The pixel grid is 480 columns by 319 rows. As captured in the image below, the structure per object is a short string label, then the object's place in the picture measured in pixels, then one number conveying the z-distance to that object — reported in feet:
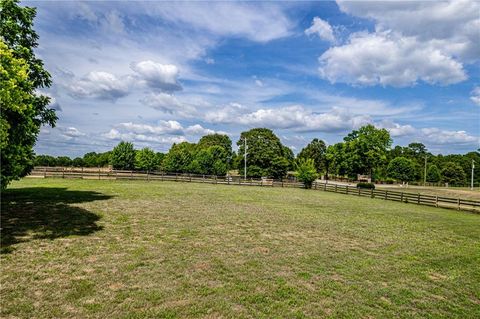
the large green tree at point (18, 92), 32.94
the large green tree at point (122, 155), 234.17
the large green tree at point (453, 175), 284.14
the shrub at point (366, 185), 148.54
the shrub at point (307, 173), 147.74
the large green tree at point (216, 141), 280.31
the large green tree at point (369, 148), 194.59
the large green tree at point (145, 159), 256.52
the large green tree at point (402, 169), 253.03
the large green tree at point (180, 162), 236.24
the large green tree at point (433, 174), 274.98
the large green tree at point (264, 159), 205.98
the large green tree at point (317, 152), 284.20
